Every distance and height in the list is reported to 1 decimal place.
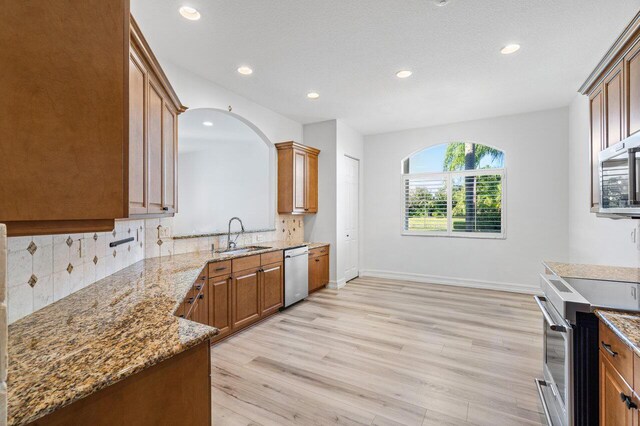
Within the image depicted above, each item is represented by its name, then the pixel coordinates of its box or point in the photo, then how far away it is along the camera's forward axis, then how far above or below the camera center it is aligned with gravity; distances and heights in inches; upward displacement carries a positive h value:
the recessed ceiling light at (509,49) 113.1 +63.6
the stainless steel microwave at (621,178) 65.0 +8.7
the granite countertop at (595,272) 84.8 -18.0
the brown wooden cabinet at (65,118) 35.1 +12.4
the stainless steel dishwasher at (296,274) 162.4 -34.1
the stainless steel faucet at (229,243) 152.1 -14.6
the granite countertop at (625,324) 45.2 -18.9
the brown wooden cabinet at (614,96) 69.9 +32.1
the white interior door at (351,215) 224.1 -0.6
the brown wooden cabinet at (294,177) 187.6 +23.7
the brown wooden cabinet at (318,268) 187.3 -35.1
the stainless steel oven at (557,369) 62.3 -36.7
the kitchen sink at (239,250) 137.8 -18.0
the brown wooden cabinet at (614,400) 44.2 -30.2
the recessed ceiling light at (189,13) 92.8 +63.8
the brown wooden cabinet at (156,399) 35.5 -24.9
